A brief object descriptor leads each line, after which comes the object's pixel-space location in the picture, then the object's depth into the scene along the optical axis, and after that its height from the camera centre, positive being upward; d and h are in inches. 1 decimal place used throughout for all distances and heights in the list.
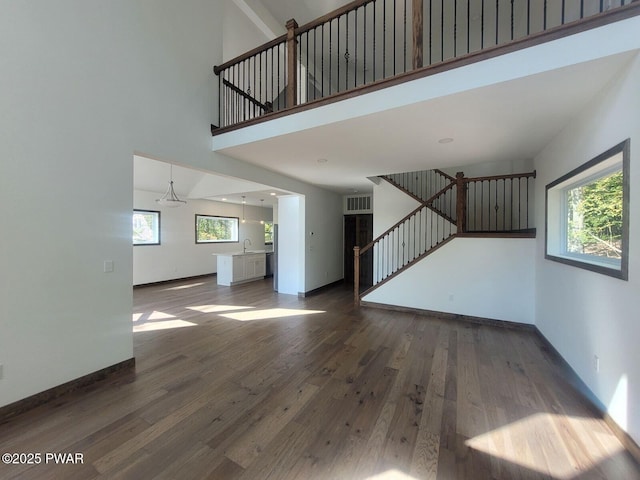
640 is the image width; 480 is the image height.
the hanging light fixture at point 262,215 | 424.3 +36.7
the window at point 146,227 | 275.0 +10.3
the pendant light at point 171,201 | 221.0 +30.4
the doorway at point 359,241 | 301.0 -3.9
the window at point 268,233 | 437.7 +7.2
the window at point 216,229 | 338.6 +10.9
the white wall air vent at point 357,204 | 301.6 +40.6
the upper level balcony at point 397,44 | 78.6 +132.9
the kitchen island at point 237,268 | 287.1 -35.3
